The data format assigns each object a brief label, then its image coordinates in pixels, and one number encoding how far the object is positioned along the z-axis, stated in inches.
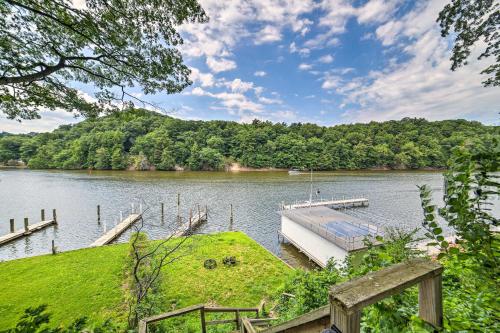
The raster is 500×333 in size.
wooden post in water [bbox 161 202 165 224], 853.1
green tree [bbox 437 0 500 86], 183.8
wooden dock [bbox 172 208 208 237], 681.0
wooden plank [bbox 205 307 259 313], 173.2
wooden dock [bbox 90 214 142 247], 621.2
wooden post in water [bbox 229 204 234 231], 761.6
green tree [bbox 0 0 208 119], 178.2
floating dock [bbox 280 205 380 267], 454.3
